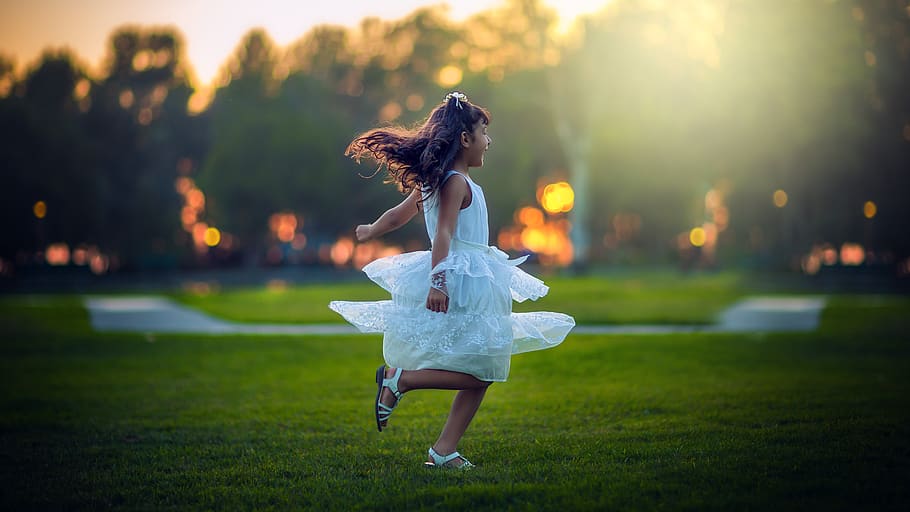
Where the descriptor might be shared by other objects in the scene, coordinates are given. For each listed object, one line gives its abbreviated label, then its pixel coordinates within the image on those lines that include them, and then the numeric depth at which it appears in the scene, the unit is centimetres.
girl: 565
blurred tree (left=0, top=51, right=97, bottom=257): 4478
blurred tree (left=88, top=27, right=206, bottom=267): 5700
